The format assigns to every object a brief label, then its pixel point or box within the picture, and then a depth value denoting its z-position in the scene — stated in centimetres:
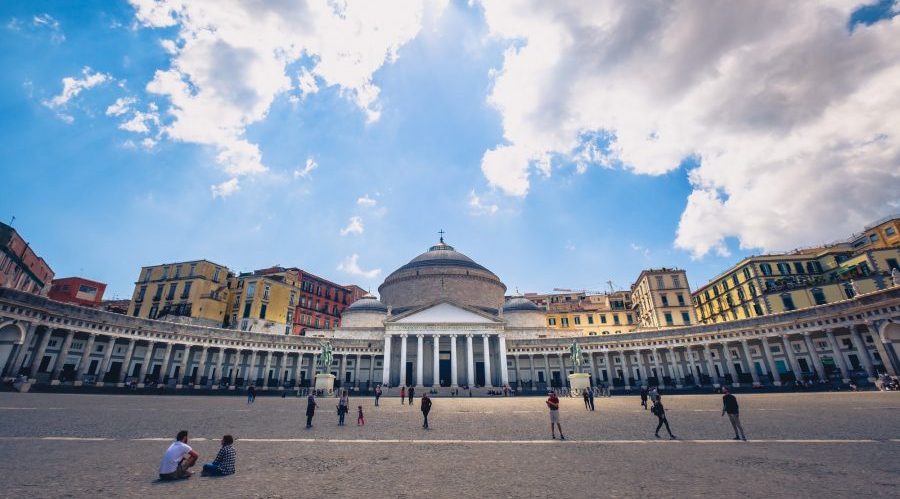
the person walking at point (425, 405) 1378
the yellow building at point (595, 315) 5947
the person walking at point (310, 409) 1383
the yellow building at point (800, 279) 4012
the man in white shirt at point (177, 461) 665
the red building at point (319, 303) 5622
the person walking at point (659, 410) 1135
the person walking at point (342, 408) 1480
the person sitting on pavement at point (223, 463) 704
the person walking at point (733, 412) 1020
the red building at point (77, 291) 5466
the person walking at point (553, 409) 1134
